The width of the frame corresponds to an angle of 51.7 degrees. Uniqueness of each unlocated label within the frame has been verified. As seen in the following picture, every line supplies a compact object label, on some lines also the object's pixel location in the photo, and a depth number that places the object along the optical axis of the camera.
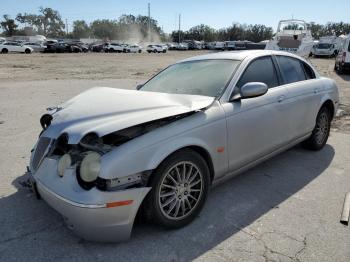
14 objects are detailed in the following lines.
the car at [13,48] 45.66
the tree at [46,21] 136.50
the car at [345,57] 18.38
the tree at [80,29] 136.50
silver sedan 2.91
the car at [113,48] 59.66
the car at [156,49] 61.78
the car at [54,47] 48.97
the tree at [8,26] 114.12
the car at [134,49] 61.28
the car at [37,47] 50.71
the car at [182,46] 74.44
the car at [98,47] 57.59
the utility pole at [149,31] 125.20
